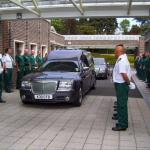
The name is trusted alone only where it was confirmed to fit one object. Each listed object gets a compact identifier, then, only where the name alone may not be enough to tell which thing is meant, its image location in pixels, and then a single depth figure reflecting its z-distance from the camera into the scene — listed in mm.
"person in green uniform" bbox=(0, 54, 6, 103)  7751
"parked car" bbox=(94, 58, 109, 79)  15231
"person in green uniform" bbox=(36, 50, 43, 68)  11786
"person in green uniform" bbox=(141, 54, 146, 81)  12980
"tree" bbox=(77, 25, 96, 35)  49184
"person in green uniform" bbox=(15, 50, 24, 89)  10157
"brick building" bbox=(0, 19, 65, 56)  11105
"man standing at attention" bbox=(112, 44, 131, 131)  5246
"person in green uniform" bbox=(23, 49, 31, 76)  10417
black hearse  7120
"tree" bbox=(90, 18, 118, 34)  54207
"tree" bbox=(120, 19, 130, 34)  63158
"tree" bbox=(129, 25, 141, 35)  51721
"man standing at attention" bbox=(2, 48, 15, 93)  9264
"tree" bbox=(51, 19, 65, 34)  45769
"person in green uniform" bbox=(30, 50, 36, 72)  10873
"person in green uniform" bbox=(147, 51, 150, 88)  10834
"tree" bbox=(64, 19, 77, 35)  48849
